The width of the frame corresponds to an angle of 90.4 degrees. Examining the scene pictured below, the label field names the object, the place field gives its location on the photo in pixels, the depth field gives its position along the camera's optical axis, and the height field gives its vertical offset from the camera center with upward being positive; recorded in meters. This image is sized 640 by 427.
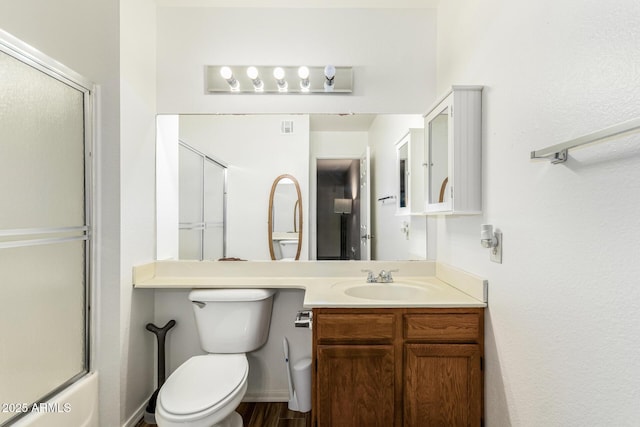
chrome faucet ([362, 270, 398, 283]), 1.88 -0.40
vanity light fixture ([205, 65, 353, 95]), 2.05 +0.83
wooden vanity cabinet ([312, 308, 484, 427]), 1.43 -0.71
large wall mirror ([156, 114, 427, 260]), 2.08 +0.19
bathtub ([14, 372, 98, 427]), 1.35 -0.91
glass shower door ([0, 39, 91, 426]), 1.28 -0.10
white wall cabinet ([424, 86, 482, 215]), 1.46 +0.28
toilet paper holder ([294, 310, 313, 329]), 1.63 -0.58
